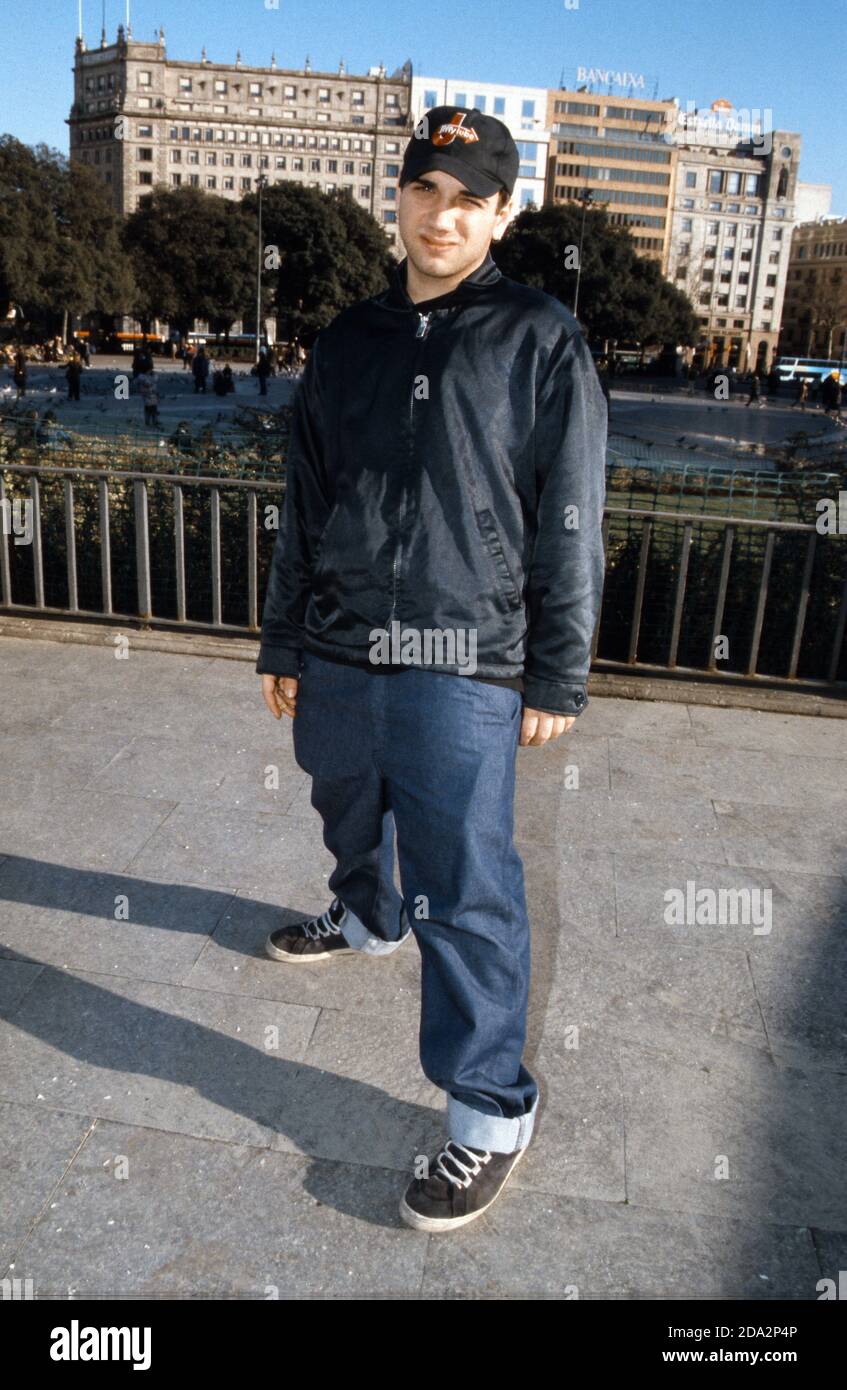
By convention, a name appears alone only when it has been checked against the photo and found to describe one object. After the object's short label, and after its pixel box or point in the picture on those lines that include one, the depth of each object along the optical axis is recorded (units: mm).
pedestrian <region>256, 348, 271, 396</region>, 41219
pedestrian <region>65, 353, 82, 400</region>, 30017
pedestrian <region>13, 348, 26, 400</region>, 34094
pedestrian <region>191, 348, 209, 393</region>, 41219
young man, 2250
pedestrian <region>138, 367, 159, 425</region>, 24109
